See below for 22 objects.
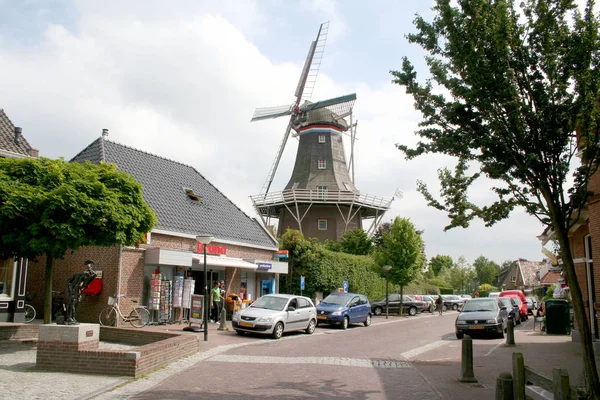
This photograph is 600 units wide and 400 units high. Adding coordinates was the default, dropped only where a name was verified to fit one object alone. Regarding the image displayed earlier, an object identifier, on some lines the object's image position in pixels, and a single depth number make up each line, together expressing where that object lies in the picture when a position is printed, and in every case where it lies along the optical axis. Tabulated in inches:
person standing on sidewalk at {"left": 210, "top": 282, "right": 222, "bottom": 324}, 793.6
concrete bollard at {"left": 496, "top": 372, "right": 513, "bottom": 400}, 255.8
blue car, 892.6
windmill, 1828.2
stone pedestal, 382.3
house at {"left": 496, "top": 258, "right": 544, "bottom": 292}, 3207.9
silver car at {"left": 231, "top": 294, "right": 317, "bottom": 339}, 673.6
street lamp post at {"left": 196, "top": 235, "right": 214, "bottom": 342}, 611.8
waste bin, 785.6
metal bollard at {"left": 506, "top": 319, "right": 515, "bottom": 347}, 632.9
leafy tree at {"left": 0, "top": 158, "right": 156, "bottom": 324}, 459.2
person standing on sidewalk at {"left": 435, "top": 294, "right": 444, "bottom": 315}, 1514.5
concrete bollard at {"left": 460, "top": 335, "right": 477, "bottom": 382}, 394.6
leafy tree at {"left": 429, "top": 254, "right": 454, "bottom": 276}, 3567.9
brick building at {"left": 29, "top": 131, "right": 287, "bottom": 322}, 746.8
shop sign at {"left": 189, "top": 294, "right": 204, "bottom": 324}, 701.9
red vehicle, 1183.7
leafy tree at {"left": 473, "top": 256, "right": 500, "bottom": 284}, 4128.9
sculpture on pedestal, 424.8
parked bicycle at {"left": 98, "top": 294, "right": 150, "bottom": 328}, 714.2
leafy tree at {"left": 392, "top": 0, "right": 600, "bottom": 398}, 291.6
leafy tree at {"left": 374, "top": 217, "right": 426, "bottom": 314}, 1459.2
